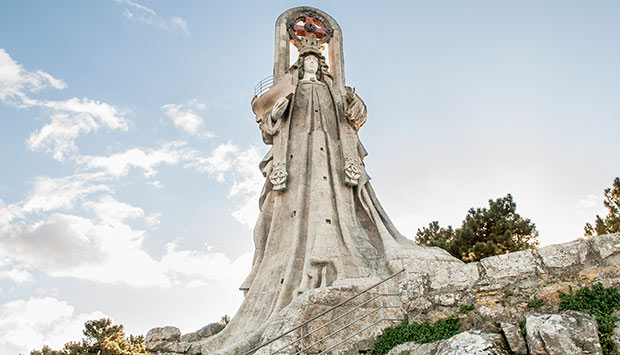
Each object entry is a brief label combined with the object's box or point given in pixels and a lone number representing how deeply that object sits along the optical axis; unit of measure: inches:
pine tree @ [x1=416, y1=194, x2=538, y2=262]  617.6
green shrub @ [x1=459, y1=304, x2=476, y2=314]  207.3
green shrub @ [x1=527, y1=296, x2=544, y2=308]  191.9
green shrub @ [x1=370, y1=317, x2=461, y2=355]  203.5
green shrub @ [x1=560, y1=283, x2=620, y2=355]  165.8
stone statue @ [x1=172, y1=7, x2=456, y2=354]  409.4
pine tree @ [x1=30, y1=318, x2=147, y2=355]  799.7
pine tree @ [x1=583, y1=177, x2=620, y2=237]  561.6
